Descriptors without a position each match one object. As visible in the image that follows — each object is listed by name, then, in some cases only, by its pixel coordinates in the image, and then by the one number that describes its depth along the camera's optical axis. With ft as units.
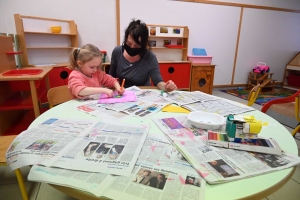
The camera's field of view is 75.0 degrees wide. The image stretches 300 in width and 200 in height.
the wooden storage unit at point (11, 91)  5.82
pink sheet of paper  3.94
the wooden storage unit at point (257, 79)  13.74
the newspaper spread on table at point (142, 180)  1.56
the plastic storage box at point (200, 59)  11.78
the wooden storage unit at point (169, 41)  11.56
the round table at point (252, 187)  1.58
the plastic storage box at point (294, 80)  15.02
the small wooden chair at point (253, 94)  4.97
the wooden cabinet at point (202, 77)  11.67
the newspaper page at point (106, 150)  1.86
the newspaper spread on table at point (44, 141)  1.97
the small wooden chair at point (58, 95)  4.38
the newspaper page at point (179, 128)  2.54
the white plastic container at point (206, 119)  2.73
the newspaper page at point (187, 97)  4.07
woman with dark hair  5.27
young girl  4.06
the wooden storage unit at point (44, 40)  8.73
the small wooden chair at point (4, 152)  3.47
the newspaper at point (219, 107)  3.52
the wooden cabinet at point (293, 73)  15.07
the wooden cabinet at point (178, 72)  11.23
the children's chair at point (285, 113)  7.03
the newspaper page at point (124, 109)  3.28
